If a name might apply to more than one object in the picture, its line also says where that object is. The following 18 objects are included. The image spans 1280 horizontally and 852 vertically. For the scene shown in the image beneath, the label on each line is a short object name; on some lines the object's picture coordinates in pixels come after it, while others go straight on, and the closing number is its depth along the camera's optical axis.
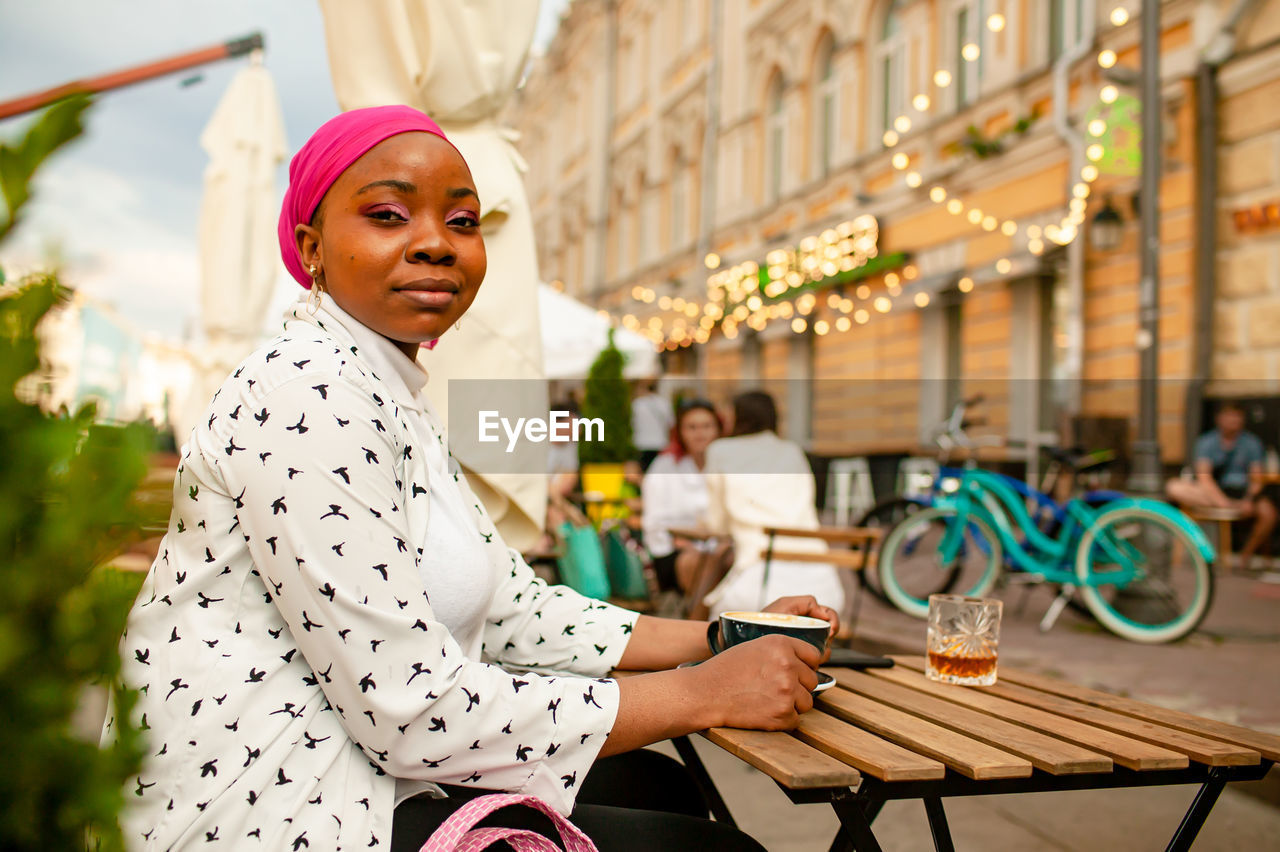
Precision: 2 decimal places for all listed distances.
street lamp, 9.48
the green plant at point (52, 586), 0.49
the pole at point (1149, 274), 6.24
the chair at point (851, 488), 12.09
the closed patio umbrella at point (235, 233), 6.12
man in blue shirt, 7.88
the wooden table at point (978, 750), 1.12
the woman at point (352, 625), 1.10
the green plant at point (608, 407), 10.52
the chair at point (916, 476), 10.77
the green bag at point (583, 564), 4.02
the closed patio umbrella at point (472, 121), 2.45
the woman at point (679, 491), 5.32
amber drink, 1.66
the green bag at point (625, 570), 4.52
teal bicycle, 5.39
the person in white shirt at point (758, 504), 4.40
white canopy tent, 8.81
